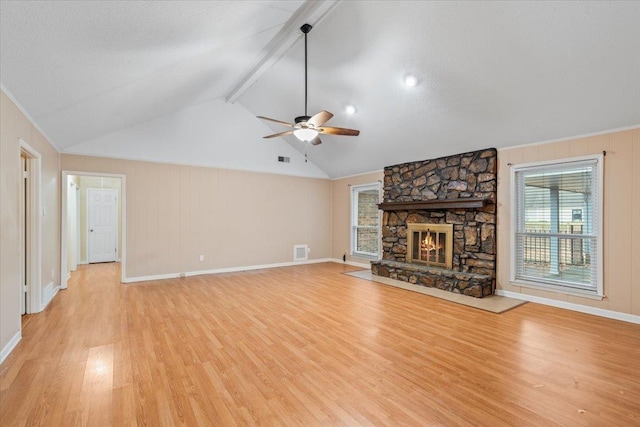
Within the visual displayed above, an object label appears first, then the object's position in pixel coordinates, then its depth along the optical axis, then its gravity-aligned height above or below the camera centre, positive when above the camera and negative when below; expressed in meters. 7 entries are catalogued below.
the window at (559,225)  3.92 -0.20
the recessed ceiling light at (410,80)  3.97 +1.78
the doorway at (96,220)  7.65 -0.26
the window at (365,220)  7.29 -0.24
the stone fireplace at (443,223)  4.87 -0.23
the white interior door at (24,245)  3.74 -0.45
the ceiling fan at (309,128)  3.60 +1.04
